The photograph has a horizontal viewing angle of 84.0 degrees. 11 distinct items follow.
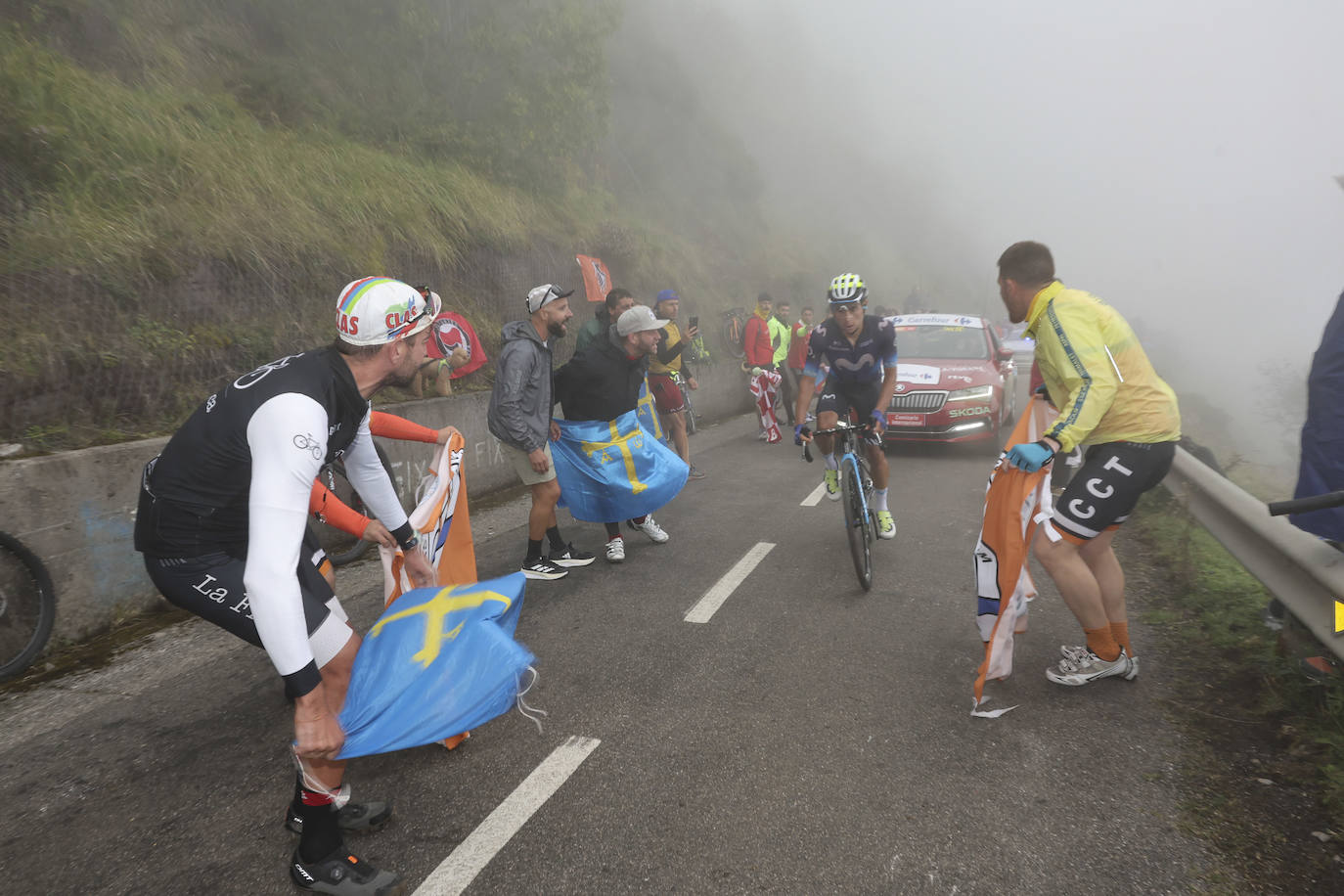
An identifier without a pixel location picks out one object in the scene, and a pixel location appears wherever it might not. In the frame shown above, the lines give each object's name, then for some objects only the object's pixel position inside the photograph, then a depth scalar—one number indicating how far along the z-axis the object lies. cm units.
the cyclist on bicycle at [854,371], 590
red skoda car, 989
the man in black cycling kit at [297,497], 201
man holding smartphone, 847
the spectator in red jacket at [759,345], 1265
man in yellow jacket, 326
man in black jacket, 567
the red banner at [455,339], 870
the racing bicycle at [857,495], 501
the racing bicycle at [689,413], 1175
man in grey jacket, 508
